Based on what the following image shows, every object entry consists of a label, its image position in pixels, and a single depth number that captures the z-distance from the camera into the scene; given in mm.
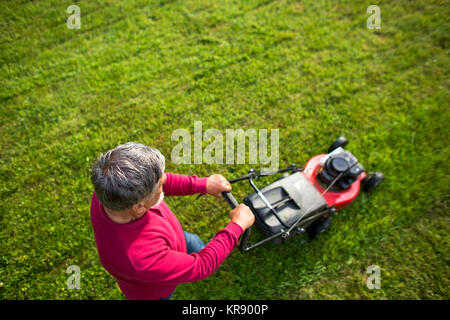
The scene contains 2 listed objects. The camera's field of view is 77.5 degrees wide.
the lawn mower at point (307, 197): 2508
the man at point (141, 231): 1381
